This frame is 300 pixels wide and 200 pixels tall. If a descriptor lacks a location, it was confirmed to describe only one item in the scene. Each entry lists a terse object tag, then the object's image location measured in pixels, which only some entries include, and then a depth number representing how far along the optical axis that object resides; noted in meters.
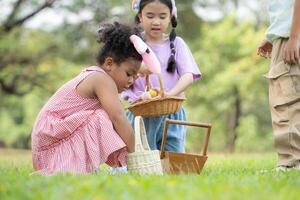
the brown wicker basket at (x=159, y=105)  6.25
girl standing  7.33
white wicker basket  5.66
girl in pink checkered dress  5.81
